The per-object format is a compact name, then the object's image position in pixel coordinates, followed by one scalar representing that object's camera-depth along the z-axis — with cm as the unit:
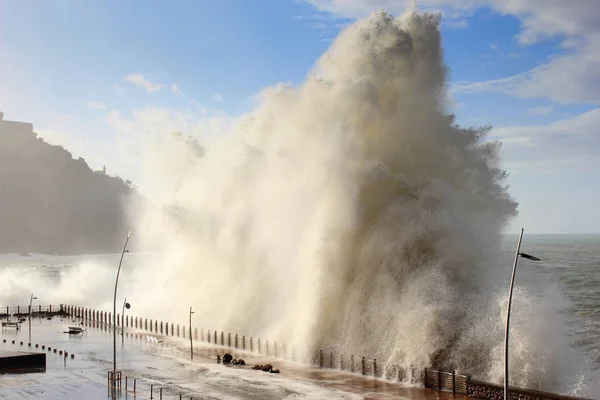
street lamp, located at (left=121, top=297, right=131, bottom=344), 4506
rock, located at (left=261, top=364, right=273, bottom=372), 3253
